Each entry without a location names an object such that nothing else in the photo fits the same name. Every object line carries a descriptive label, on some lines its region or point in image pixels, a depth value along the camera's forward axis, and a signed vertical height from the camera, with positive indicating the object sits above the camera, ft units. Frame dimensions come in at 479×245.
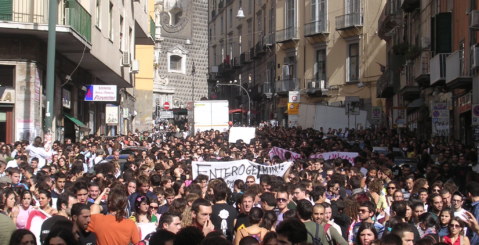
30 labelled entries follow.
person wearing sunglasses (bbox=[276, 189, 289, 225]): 31.91 -2.76
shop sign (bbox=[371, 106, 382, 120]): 127.95 +2.10
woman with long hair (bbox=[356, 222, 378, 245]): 25.91 -3.24
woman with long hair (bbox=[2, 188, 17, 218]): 31.65 -2.81
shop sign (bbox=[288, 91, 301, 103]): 152.05 +5.36
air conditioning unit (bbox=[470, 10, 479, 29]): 75.56 +9.46
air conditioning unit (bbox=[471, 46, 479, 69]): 78.33 +6.38
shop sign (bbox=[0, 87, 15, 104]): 78.84 +2.64
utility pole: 69.56 +5.34
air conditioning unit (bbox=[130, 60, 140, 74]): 131.64 +9.01
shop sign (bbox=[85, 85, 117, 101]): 104.38 +3.92
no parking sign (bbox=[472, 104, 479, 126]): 69.26 +1.03
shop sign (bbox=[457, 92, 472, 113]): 86.89 +2.62
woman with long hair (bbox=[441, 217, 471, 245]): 28.30 -3.51
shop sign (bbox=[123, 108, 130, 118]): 155.66 +2.36
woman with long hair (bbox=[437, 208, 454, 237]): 29.71 -3.19
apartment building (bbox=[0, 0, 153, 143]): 77.56 +7.06
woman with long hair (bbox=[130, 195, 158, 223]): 30.81 -2.99
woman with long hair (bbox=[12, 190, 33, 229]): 31.73 -3.14
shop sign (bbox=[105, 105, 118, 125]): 128.16 +1.56
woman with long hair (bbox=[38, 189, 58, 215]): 33.26 -2.92
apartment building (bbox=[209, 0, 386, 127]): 162.40 +14.89
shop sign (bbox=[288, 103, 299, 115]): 148.77 +3.20
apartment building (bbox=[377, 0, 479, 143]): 86.07 +7.47
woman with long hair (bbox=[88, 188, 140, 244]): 27.25 -3.16
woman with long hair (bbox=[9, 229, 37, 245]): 20.93 -2.72
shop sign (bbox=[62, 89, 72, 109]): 95.35 +2.95
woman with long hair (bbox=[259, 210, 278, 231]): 27.76 -3.02
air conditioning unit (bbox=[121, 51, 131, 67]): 123.09 +9.54
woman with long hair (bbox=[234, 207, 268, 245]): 26.58 -3.19
